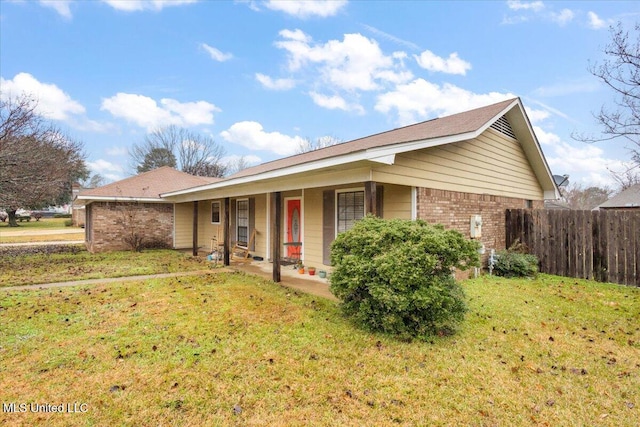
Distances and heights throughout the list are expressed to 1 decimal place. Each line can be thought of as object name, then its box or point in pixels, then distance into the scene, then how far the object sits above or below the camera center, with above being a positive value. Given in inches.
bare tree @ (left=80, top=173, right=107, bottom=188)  2066.6 +242.2
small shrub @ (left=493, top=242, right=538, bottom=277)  311.1 -47.3
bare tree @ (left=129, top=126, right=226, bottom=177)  1422.2 +299.2
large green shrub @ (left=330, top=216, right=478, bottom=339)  154.3 -31.1
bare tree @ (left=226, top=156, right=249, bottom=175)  1578.5 +261.9
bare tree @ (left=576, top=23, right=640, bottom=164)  317.4 +135.3
